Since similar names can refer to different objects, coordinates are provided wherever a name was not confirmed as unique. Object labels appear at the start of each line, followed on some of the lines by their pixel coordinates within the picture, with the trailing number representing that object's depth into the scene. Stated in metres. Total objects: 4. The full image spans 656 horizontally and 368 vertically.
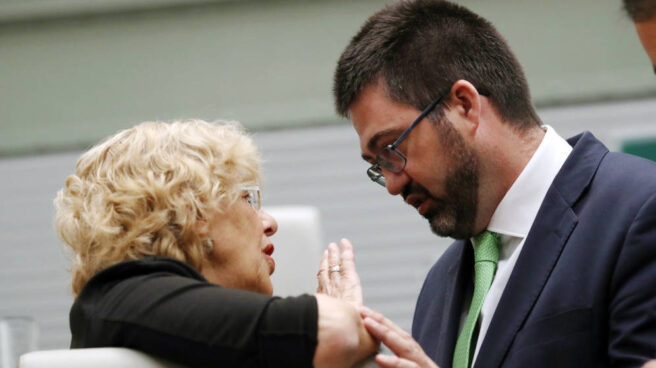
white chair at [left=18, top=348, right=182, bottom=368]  3.19
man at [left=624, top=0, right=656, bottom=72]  3.12
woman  3.20
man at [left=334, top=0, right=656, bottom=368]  3.35
